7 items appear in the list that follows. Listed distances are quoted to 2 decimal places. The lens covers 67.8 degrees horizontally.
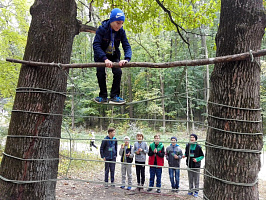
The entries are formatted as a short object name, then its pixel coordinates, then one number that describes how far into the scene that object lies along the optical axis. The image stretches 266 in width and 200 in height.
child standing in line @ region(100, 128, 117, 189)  4.20
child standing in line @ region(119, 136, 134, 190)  4.26
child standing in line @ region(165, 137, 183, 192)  4.12
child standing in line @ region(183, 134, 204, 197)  3.86
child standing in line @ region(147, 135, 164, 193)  4.09
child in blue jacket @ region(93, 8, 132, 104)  2.25
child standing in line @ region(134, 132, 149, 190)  4.15
